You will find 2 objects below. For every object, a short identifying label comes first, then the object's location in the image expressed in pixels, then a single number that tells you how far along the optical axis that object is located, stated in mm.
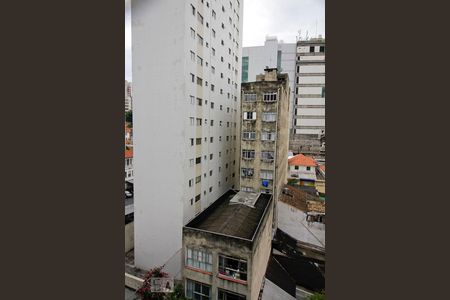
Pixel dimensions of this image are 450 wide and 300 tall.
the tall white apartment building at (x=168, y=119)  14164
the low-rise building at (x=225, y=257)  11469
